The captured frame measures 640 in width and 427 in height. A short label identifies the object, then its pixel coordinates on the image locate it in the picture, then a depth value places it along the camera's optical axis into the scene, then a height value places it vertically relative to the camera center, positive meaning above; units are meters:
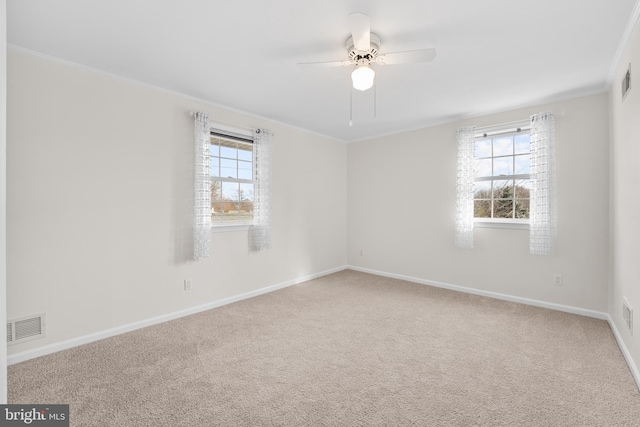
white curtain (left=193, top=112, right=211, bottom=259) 3.30 +0.26
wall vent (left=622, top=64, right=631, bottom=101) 2.26 +1.01
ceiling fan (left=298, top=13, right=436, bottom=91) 2.05 +1.15
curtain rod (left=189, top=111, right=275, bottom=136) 3.42 +1.10
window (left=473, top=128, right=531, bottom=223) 3.73 +0.47
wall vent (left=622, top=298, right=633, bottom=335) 2.24 -0.80
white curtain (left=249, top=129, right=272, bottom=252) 3.96 +0.26
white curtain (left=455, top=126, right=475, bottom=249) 3.95 +0.36
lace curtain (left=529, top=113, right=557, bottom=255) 3.36 +0.30
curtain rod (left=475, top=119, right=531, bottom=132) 3.61 +1.10
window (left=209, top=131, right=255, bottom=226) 3.66 +0.44
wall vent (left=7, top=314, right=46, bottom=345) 2.28 -0.91
